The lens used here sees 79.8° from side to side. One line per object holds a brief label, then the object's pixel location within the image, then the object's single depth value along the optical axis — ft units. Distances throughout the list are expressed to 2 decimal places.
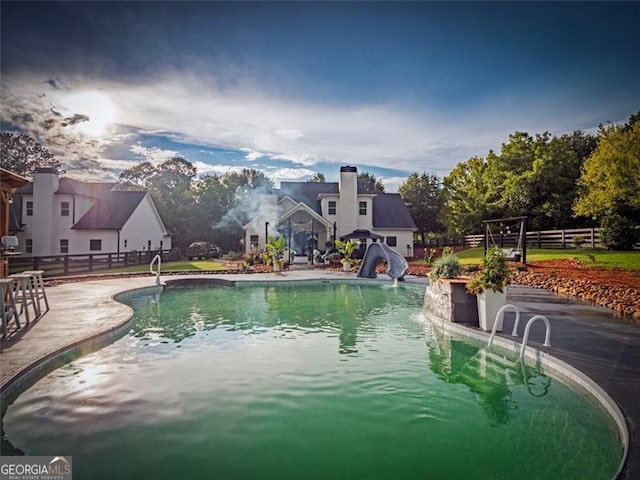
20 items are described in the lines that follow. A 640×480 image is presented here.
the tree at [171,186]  121.49
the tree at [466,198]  110.52
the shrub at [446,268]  29.63
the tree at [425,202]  130.72
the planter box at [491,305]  24.03
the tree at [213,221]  119.75
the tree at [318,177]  180.57
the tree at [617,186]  58.90
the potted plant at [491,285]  23.44
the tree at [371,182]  164.96
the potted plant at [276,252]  66.74
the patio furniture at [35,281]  27.19
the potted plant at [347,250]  67.72
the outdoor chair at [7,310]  21.16
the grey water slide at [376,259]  58.34
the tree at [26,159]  93.41
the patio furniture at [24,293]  24.90
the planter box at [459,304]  26.76
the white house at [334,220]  93.81
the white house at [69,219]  88.33
